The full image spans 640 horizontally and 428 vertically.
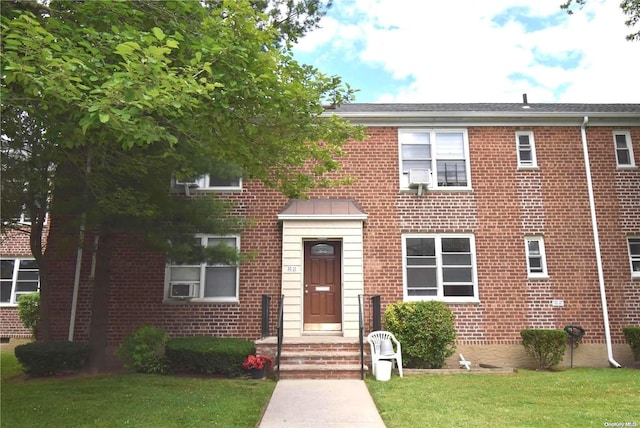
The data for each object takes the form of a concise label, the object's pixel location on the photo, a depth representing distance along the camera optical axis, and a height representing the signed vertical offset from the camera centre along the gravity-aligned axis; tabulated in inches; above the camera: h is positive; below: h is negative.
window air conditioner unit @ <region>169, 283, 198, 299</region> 441.1 +10.7
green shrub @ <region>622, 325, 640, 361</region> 418.0 -31.5
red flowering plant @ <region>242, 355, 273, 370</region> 356.8 -47.0
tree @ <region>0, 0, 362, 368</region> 177.2 +94.9
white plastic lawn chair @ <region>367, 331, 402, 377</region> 360.5 -36.7
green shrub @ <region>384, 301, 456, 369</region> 383.9 -25.3
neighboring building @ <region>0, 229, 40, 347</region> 616.7 +28.0
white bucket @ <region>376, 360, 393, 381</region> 346.0 -51.3
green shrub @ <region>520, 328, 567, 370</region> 405.4 -37.7
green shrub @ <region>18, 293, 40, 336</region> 581.3 -10.4
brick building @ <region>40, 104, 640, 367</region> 436.1 +55.0
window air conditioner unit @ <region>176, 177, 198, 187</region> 452.8 +116.8
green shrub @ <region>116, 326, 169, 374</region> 373.7 -41.0
